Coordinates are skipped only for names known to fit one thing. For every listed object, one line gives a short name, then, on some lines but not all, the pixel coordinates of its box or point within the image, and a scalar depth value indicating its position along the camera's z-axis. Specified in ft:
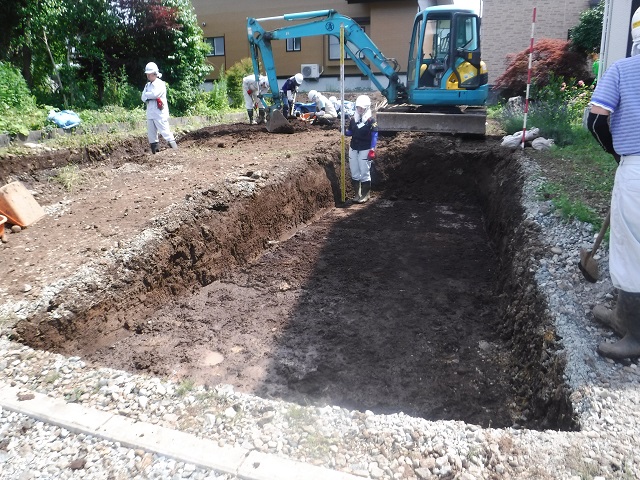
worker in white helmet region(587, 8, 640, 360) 10.26
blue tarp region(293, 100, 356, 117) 53.06
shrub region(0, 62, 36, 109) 34.73
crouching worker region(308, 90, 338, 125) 48.58
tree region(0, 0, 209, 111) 42.70
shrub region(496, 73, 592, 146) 29.45
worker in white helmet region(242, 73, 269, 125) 47.26
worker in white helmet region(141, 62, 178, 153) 31.24
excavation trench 13.38
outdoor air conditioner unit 75.46
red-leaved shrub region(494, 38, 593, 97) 51.93
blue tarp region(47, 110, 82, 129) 35.86
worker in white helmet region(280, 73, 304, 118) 45.44
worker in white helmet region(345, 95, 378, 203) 29.40
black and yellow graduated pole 29.25
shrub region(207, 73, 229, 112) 56.44
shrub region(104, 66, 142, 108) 46.83
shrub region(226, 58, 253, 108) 65.16
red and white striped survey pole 26.04
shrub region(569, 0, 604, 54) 52.65
